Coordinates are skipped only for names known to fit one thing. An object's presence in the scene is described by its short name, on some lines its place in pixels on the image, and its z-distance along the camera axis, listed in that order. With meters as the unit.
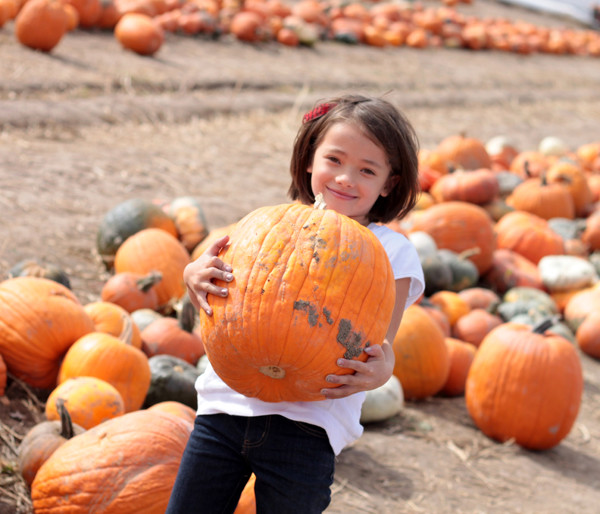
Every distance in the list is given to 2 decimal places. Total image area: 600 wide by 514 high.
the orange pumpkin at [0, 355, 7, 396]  4.01
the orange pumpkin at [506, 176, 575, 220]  8.77
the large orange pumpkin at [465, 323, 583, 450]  4.98
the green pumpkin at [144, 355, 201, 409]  4.22
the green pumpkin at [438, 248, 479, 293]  6.95
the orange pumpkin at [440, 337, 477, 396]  5.76
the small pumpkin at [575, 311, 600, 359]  6.68
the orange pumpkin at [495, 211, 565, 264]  7.91
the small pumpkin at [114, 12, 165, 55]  12.23
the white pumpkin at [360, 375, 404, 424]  4.80
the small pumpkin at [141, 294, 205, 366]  4.70
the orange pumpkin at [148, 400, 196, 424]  3.67
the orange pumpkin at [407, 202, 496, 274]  7.38
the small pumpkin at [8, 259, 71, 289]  4.78
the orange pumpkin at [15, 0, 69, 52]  10.66
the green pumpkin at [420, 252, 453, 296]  6.71
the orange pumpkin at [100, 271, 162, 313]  5.21
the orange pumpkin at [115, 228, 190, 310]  5.65
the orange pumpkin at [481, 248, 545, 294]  7.44
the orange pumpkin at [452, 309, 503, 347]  6.19
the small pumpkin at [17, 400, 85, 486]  3.39
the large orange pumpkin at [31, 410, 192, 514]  3.10
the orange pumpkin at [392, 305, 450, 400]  5.28
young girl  2.42
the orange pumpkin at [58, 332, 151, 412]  4.00
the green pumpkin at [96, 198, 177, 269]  6.06
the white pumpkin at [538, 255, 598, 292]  7.35
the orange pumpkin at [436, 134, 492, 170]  9.34
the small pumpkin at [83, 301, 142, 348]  4.52
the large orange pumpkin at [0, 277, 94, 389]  4.12
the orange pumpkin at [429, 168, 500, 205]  8.23
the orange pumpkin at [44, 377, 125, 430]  3.67
